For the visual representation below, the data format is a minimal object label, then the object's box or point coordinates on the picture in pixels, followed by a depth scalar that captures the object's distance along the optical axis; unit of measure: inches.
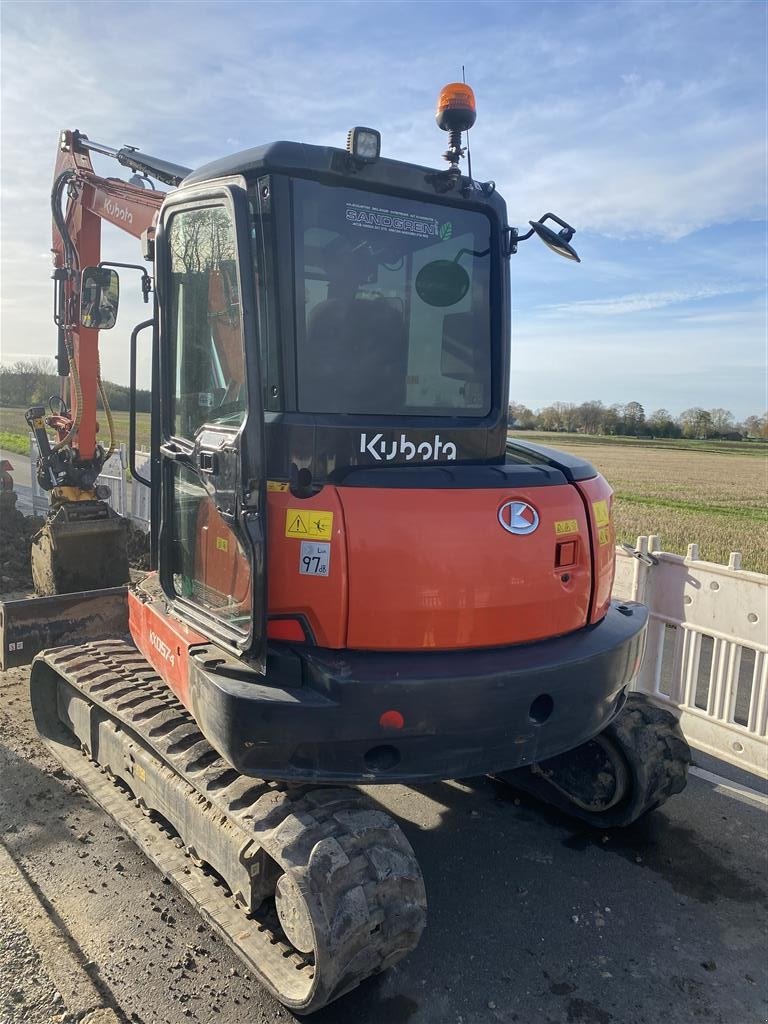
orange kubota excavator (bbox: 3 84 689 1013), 115.2
